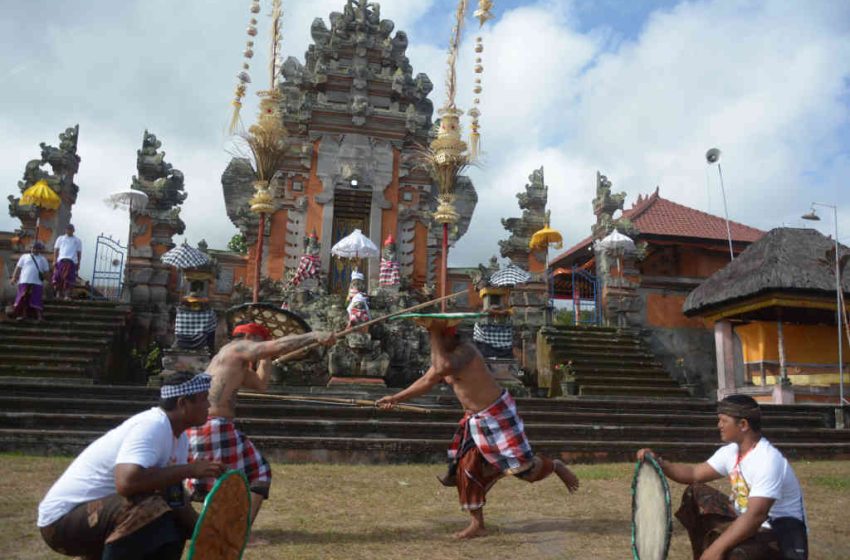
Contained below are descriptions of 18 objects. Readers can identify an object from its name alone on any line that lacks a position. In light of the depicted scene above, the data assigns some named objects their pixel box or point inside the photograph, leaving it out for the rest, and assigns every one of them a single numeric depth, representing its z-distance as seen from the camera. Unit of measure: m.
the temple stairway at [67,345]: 12.49
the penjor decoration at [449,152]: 13.66
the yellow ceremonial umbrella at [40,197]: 16.25
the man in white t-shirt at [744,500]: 3.31
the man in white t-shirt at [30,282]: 13.38
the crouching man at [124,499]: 2.99
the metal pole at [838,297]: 12.26
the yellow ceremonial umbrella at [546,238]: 18.14
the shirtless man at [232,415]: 4.69
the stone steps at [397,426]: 8.56
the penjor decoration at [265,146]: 14.20
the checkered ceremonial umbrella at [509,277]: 14.53
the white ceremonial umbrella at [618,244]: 17.66
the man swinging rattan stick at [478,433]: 4.97
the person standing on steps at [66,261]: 15.33
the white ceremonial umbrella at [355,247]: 17.27
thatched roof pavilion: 13.87
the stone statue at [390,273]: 17.30
